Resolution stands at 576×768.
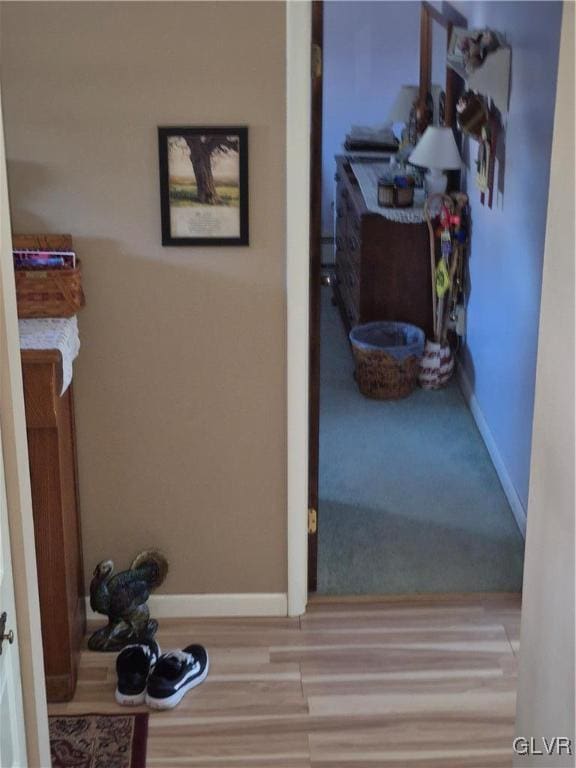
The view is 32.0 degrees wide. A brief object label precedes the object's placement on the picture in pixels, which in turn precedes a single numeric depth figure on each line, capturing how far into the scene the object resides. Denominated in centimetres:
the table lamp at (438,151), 478
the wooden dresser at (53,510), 265
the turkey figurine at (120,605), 310
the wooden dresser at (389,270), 503
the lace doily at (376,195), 494
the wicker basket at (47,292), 277
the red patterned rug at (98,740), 269
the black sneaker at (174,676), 288
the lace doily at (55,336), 265
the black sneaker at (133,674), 291
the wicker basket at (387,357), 485
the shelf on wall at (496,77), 390
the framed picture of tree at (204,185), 286
